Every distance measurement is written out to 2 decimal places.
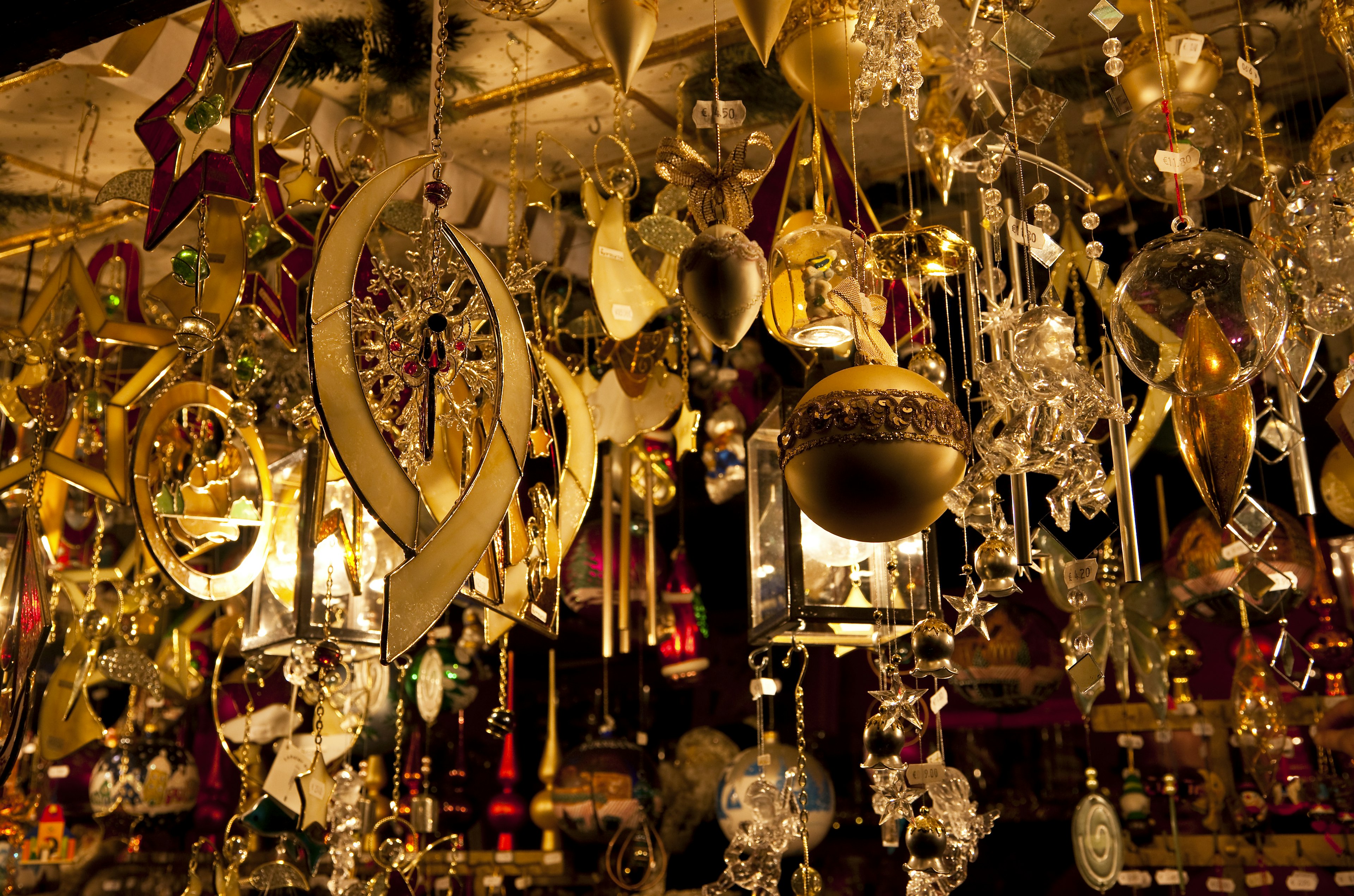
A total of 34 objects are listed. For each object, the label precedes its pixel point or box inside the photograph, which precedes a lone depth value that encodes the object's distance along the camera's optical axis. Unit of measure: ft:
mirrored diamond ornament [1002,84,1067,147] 4.06
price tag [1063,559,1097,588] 3.55
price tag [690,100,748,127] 4.05
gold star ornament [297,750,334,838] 6.50
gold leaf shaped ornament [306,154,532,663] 3.23
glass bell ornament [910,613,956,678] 4.00
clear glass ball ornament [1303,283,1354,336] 3.79
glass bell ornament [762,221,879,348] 3.98
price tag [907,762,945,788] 4.39
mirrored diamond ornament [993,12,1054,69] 3.76
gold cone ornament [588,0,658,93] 4.85
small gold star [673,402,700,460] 7.34
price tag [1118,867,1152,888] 10.64
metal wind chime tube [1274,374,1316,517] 5.21
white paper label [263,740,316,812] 6.54
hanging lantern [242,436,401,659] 6.08
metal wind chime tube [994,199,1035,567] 4.09
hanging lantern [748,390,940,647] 5.35
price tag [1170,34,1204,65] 4.75
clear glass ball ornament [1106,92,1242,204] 4.60
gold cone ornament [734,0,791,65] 4.30
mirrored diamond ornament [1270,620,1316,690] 6.60
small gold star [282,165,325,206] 6.07
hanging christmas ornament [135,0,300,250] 4.72
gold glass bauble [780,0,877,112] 4.83
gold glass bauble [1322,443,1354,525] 5.53
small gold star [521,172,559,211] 6.61
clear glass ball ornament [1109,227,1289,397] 3.11
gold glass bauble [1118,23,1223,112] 5.39
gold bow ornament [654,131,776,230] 4.30
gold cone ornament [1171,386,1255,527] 3.65
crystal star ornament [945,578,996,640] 3.79
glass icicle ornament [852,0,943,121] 3.67
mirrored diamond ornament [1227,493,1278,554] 4.48
